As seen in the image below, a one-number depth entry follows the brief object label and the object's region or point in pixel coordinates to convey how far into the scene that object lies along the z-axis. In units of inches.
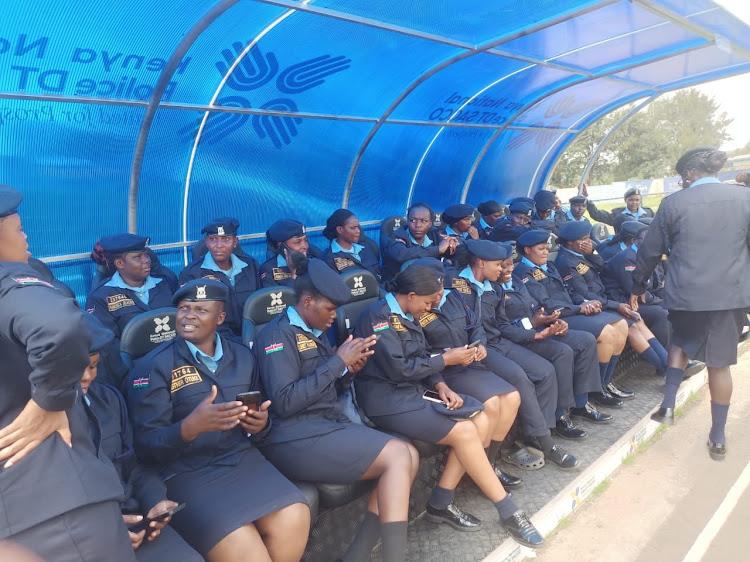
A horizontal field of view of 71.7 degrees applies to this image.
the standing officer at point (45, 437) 48.3
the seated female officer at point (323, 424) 94.3
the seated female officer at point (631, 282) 195.9
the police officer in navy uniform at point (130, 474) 70.9
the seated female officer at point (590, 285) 183.5
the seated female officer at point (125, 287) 144.0
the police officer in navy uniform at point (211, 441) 80.1
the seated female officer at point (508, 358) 134.3
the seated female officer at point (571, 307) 170.2
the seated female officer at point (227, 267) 175.5
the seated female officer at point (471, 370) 123.6
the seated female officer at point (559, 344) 152.3
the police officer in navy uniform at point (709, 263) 129.5
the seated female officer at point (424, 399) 107.6
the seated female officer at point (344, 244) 208.8
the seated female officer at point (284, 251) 185.2
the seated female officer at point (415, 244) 222.7
